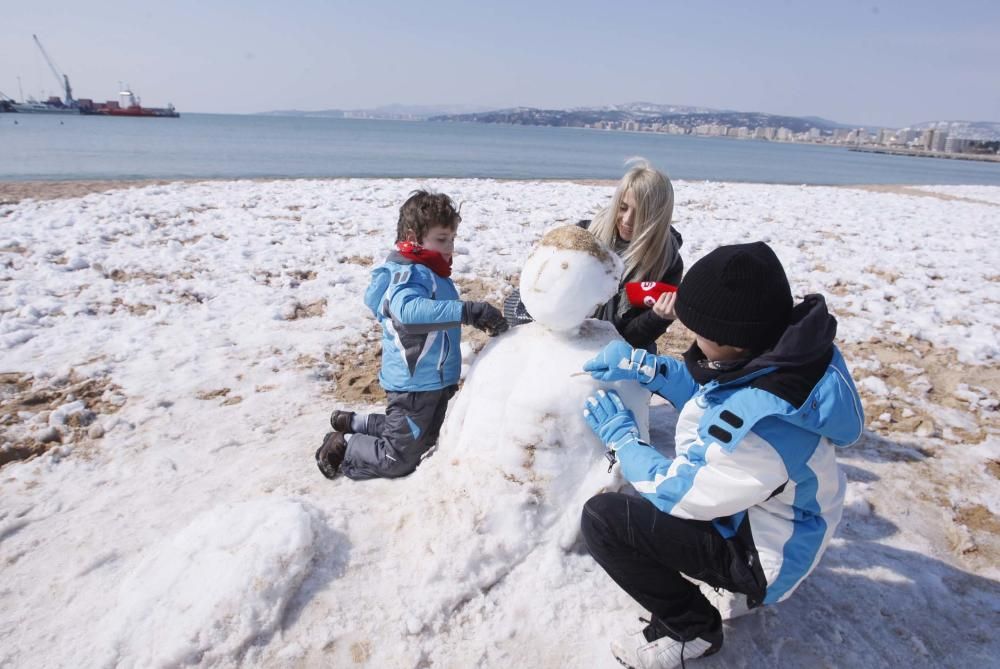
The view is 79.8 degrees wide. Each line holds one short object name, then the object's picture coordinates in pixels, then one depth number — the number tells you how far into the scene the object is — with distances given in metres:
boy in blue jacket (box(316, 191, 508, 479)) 3.16
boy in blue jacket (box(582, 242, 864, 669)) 1.89
